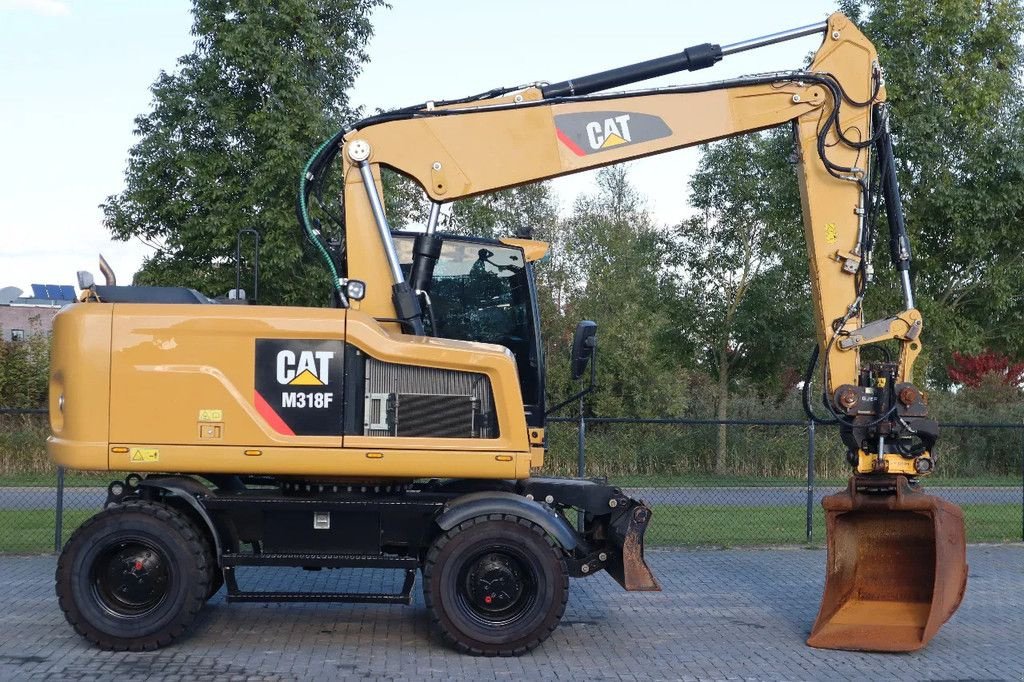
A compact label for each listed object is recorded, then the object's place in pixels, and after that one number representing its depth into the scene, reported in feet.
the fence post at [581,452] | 44.59
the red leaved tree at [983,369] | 94.34
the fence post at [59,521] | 41.42
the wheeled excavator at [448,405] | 26.99
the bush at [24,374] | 73.05
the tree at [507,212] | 92.89
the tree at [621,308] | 88.48
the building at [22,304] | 151.71
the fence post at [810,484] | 46.19
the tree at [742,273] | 72.90
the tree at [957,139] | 61.87
